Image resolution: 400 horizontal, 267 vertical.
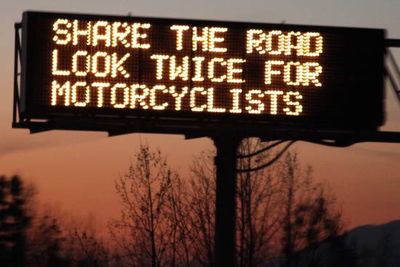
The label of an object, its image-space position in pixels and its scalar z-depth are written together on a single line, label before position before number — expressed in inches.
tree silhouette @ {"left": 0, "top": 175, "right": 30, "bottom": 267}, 2407.7
